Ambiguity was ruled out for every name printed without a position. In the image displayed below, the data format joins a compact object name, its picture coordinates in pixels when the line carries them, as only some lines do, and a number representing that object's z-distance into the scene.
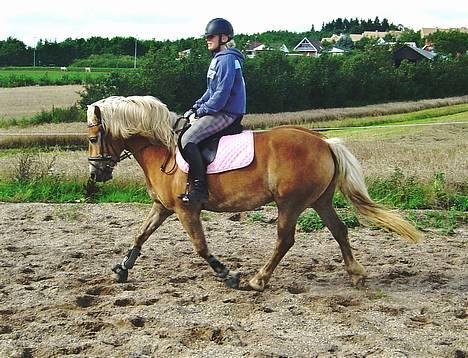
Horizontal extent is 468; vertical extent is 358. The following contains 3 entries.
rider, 5.73
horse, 5.87
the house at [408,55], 42.06
